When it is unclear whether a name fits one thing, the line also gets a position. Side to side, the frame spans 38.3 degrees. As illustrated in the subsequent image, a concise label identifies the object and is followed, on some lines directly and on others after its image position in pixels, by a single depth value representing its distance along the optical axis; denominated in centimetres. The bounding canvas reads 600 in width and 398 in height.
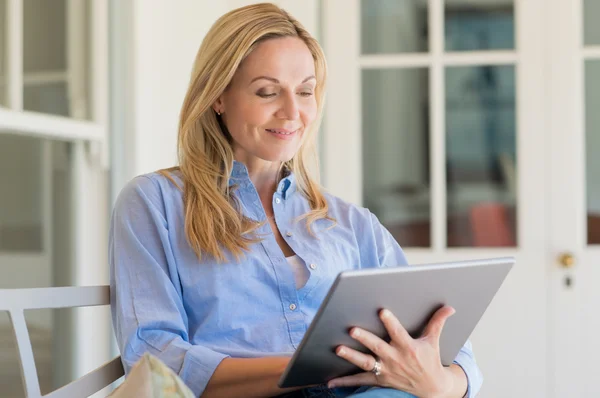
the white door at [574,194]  326
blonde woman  144
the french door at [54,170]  226
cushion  88
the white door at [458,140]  332
